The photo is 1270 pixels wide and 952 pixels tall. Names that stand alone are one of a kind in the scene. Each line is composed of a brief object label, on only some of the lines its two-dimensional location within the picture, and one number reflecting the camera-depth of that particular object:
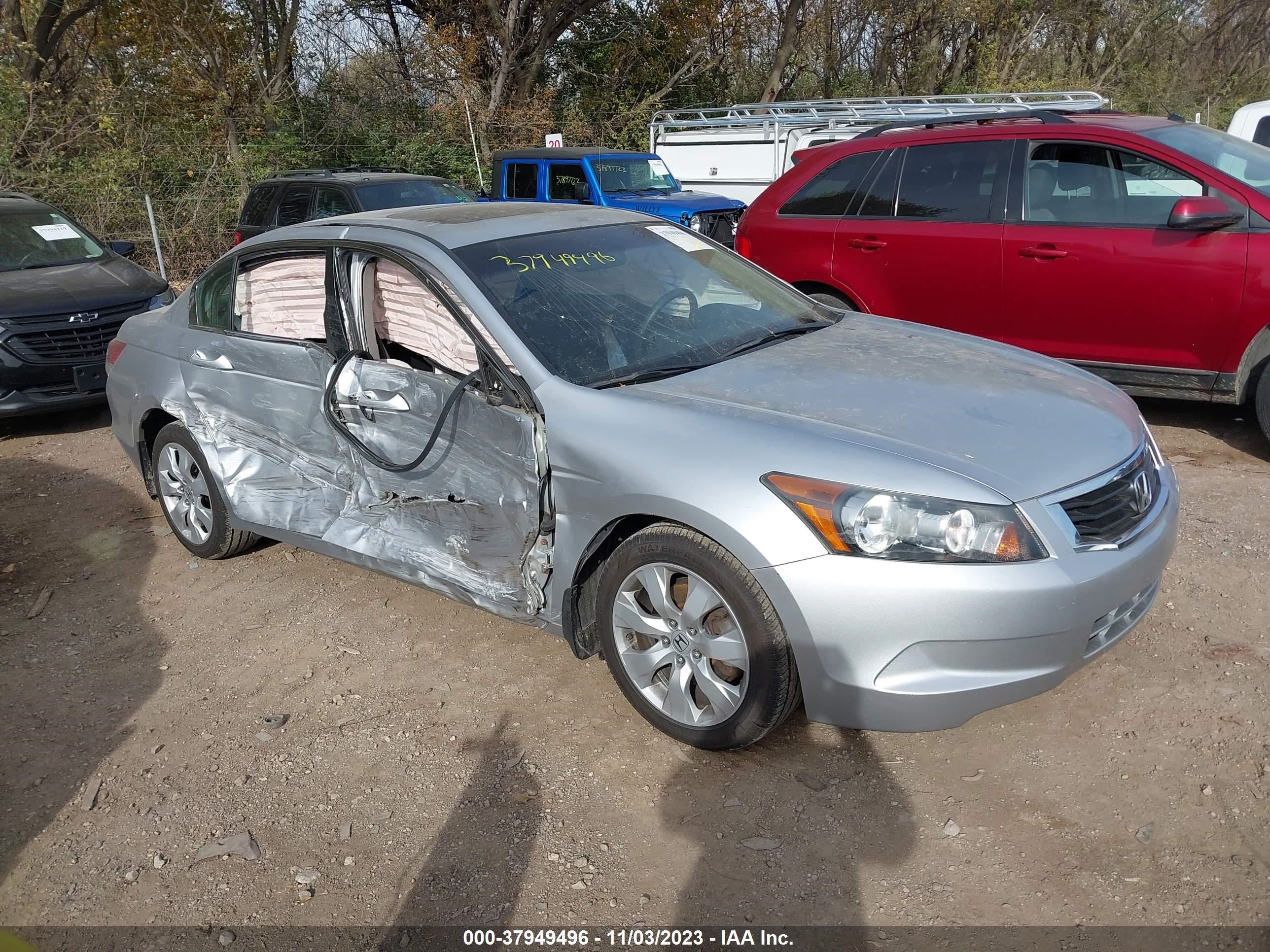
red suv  5.31
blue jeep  12.27
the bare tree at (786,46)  23.47
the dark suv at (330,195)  10.52
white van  12.77
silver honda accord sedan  2.76
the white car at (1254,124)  9.50
